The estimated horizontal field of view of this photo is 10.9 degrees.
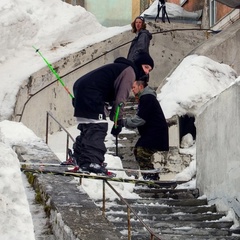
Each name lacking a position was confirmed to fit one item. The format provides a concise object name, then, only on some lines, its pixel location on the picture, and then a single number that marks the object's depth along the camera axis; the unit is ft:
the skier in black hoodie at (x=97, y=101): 41.83
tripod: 113.84
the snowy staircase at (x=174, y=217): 42.13
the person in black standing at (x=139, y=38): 78.87
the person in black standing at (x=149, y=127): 56.61
